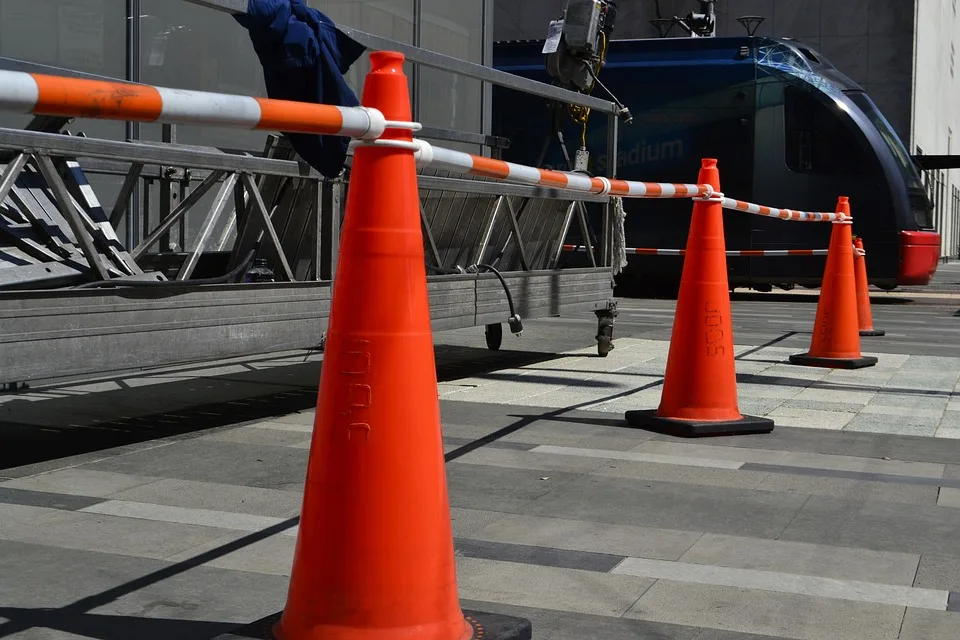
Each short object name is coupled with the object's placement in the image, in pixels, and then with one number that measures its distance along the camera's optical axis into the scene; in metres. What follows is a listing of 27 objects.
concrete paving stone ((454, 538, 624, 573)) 4.14
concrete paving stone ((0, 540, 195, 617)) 3.68
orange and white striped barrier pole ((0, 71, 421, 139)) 2.43
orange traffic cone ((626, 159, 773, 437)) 6.81
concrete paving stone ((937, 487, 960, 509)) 5.20
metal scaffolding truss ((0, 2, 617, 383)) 5.57
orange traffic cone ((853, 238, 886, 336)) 13.51
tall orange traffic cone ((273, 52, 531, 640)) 2.99
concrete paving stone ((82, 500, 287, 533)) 4.64
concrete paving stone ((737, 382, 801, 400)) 8.54
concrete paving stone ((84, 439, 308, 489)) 5.50
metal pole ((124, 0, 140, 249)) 9.64
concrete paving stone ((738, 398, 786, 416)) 7.77
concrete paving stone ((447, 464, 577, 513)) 5.05
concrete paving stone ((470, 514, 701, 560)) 4.36
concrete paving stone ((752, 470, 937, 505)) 5.32
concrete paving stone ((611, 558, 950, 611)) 3.81
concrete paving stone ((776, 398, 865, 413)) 7.93
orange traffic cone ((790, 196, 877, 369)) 10.34
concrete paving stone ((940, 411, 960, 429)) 7.35
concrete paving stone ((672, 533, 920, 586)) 4.10
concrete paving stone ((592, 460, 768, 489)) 5.55
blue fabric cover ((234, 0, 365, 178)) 4.97
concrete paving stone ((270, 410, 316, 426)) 7.09
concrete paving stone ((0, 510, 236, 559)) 4.27
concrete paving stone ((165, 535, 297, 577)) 4.03
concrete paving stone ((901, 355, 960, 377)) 10.45
